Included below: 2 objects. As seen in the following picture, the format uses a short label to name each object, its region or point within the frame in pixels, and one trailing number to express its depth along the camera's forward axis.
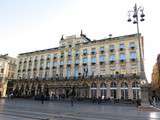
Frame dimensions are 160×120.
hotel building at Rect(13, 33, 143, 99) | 42.28
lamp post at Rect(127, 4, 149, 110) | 17.41
